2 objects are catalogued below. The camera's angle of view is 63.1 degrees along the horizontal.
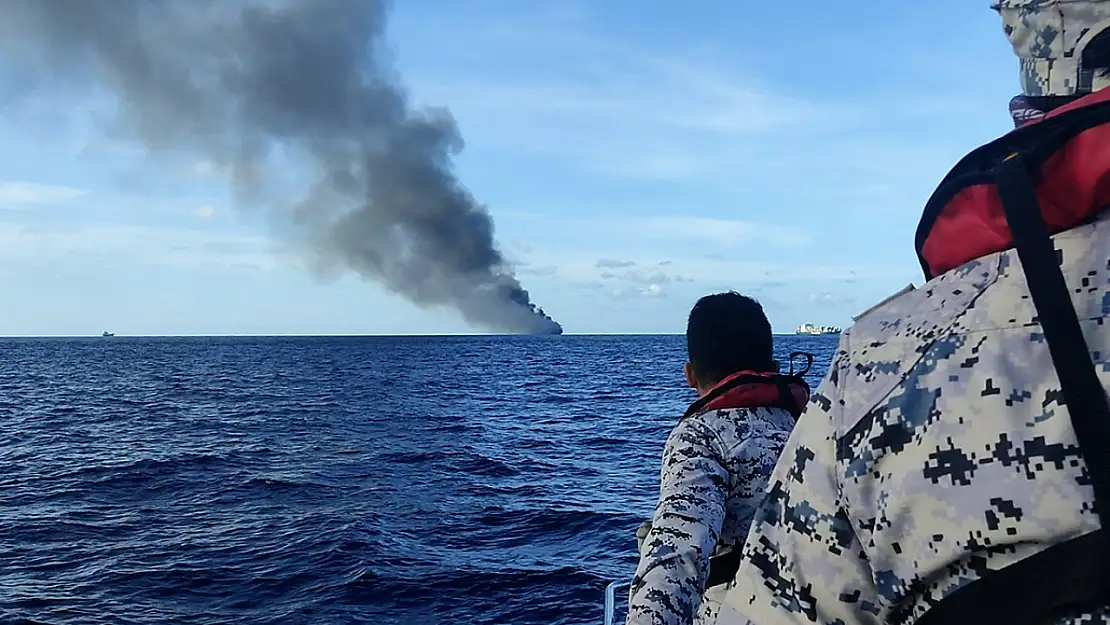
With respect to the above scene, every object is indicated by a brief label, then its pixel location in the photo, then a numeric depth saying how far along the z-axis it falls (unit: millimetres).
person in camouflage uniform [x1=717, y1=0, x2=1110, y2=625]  1148
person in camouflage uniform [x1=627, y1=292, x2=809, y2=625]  2566
